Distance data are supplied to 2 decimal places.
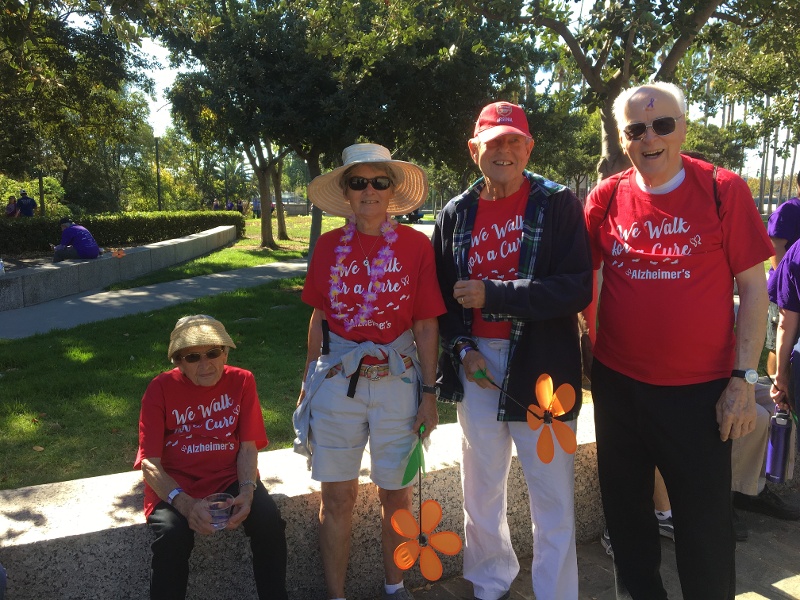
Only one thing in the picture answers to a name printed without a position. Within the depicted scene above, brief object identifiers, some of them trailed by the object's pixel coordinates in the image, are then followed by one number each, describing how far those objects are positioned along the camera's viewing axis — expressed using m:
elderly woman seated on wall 2.44
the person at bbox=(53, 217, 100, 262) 11.80
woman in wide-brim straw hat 2.59
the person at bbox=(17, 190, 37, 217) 20.55
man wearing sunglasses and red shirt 2.25
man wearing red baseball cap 2.43
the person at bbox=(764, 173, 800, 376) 4.02
